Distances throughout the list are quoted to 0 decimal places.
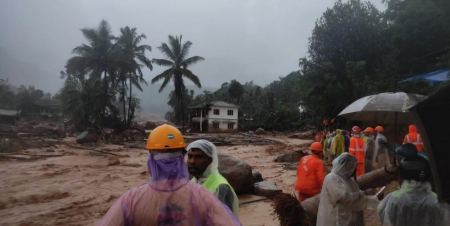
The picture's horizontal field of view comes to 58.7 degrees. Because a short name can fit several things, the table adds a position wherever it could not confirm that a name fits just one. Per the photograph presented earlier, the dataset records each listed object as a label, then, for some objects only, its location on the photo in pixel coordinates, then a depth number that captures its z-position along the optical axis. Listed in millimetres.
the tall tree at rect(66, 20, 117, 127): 38438
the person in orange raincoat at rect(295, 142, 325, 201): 5449
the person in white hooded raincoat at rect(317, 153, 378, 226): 3906
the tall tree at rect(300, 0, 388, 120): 26312
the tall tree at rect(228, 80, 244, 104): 53378
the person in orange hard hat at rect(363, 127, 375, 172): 9556
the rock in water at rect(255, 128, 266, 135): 42906
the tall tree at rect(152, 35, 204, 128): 42469
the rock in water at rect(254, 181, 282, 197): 9469
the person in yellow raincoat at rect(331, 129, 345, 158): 11211
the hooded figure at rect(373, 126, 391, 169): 9367
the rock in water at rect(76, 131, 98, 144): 29719
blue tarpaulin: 13677
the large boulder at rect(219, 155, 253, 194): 9206
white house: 48031
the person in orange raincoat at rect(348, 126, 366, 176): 9141
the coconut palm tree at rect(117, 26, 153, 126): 39938
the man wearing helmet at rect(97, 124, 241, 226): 1950
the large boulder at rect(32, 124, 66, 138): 35222
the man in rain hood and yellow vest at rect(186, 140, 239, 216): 3005
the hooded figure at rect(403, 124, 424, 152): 8830
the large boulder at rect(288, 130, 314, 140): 36316
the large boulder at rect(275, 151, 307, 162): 17344
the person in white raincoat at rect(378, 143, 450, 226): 3035
